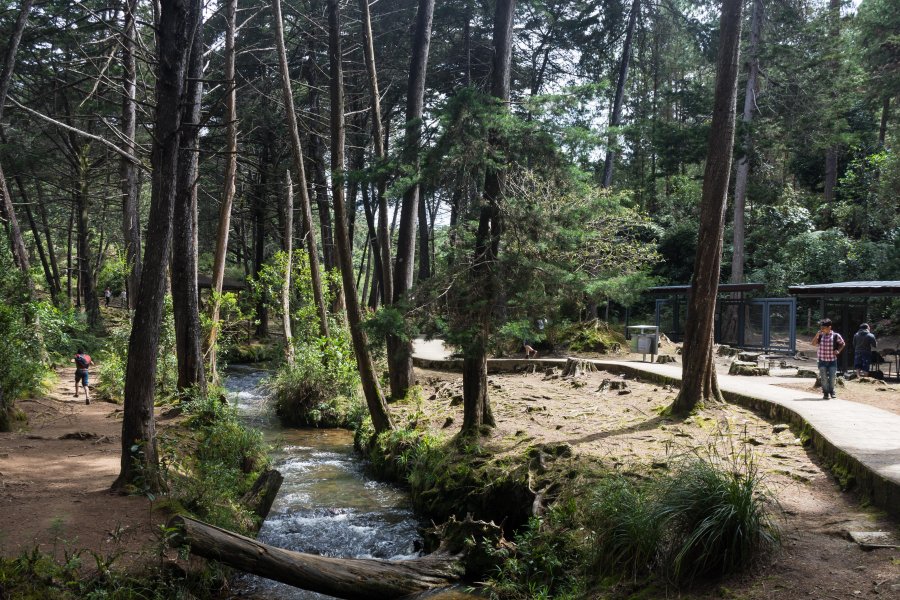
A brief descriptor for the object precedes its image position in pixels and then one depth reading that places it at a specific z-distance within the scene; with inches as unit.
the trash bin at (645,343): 823.7
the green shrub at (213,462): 291.4
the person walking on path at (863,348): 655.2
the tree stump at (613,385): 581.3
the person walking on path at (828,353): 468.4
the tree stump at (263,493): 328.2
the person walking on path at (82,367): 545.6
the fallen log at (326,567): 221.5
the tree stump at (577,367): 694.5
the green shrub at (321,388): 615.2
